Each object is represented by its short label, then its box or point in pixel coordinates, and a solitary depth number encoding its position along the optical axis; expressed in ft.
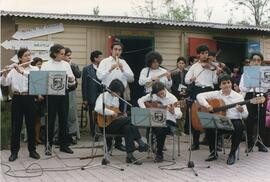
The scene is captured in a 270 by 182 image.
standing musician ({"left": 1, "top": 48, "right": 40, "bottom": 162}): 25.02
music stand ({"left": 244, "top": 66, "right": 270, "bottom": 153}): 27.07
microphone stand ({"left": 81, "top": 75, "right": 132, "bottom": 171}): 23.87
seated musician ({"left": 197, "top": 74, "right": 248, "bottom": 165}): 25.50
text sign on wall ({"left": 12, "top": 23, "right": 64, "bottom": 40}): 35.01
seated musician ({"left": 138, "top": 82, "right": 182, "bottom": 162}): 25.39
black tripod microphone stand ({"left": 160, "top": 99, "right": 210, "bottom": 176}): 23.93
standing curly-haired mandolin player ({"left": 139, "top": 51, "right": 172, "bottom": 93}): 27.91
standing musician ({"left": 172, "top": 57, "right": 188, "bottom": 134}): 33.61
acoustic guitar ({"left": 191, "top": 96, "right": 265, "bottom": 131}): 25.30
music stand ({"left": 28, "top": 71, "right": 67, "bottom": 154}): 24.73
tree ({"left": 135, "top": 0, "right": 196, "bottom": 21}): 101.97
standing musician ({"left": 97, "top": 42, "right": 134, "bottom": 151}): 27.91
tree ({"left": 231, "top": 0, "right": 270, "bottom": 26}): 102.58
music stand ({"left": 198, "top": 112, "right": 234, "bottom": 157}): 24.44
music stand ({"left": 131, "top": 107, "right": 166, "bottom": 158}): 23.72
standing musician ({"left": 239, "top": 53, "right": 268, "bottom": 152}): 28.84
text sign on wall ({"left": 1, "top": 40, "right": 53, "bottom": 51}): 34.17
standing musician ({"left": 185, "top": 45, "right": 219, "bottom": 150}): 28.76
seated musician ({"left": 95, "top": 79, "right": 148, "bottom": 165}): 24.85
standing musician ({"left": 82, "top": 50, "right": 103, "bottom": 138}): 30.37
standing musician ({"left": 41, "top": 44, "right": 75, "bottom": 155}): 27.22
